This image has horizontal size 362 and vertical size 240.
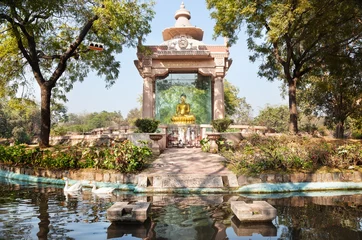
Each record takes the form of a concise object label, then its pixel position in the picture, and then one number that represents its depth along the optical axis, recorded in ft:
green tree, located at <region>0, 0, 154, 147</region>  39.06
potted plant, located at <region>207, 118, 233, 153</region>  41.06
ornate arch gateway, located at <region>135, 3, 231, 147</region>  58.95
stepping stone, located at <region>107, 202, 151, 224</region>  15.66
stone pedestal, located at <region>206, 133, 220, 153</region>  40.83
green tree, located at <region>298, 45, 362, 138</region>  49.19
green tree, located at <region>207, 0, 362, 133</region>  38.45
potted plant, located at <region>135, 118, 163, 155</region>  41.75
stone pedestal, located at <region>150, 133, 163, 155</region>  38.68
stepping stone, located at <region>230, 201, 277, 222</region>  15.52
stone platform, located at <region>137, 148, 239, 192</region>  25.64
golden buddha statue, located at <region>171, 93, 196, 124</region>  59.36
